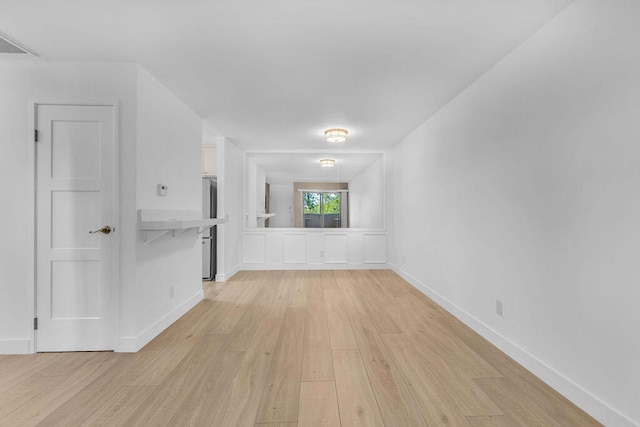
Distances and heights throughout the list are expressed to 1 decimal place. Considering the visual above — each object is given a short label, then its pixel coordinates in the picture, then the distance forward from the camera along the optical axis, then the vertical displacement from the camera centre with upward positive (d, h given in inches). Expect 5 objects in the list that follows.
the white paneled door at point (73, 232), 91.6 -5.7
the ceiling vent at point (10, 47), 80.9 +51.3
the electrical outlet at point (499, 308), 91.9 -31.4
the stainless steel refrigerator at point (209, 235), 185.0 -14.0
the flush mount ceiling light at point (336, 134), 163.2 +47.2
